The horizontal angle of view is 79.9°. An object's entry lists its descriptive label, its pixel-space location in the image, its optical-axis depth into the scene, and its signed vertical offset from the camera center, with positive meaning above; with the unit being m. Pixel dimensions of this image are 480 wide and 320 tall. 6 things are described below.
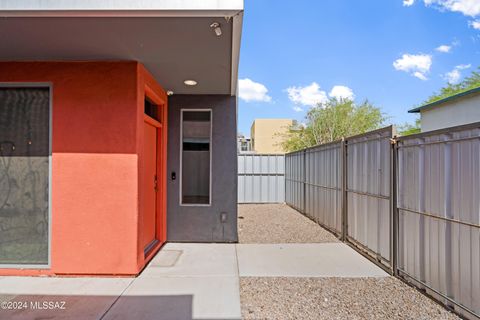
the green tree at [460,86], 16.99 +5.03
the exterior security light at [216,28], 2.81 +1.37
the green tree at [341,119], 18.95 +3.12
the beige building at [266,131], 35.32 +4.22
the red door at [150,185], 4.67 -0.36
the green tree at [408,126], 20.40 +2.88
